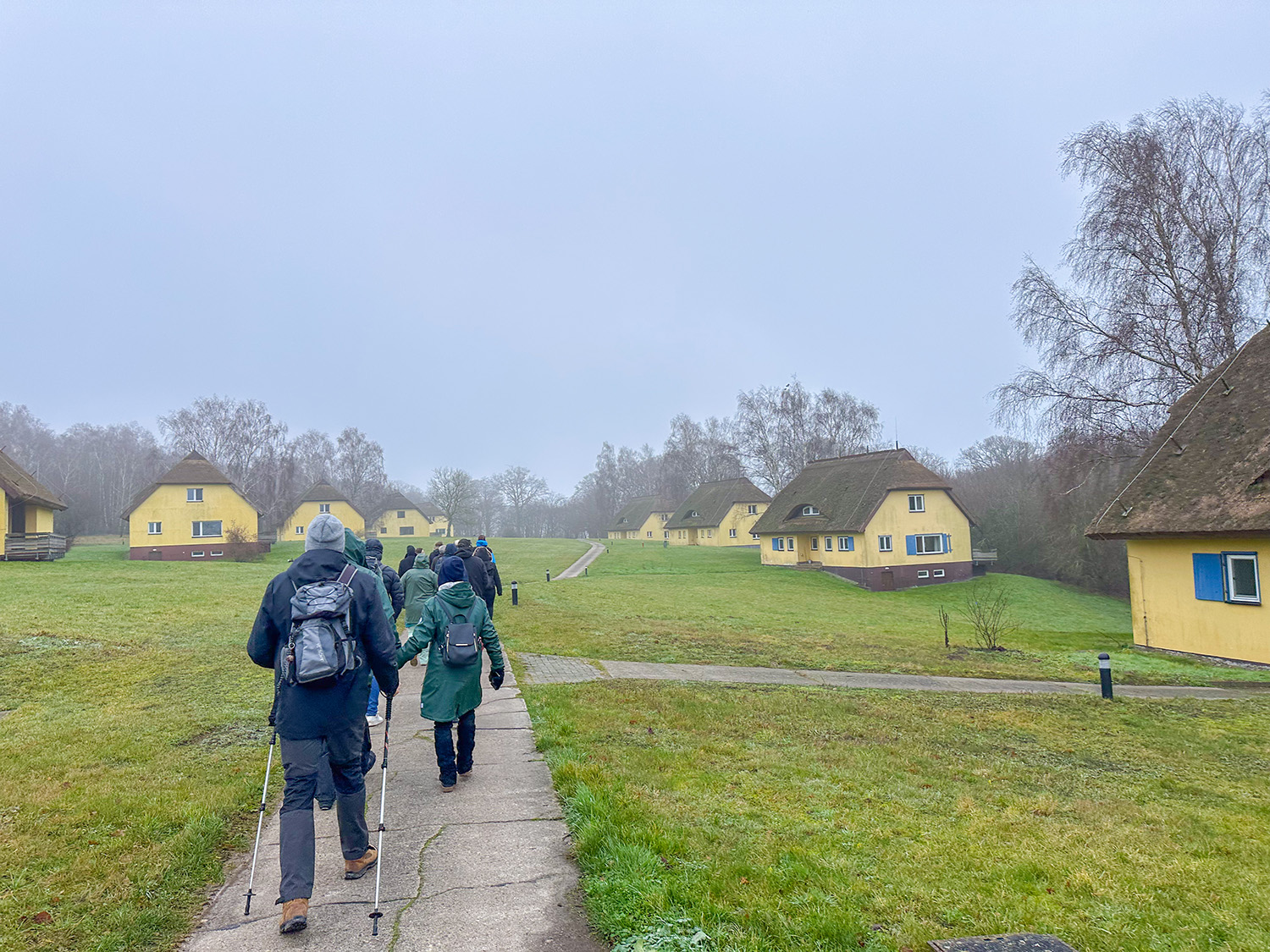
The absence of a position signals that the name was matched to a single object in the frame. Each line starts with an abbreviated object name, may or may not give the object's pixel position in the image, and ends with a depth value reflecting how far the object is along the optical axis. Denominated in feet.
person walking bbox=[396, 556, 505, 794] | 19.66
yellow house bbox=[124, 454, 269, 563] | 138.21
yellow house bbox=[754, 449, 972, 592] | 123.24
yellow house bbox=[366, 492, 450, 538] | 277.93
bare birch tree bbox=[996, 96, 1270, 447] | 73.00
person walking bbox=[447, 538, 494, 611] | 33.37
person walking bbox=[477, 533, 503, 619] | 44.80
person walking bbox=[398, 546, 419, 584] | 51.36
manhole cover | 11.42
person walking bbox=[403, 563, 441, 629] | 36.99
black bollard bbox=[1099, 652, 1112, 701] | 39.17
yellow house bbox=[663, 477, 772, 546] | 203.92
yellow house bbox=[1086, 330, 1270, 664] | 50.26
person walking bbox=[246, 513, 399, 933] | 13.23
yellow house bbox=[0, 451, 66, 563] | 109.19
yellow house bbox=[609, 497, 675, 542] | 256.32
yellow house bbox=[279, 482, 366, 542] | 208.54
